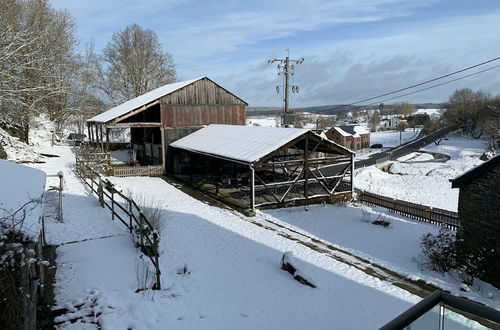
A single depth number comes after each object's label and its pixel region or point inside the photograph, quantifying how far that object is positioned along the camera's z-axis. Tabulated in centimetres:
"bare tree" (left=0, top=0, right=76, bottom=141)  2047
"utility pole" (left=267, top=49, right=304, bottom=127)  2944
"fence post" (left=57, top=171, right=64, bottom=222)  1187
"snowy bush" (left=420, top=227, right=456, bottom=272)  1129
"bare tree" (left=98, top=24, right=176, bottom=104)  4131
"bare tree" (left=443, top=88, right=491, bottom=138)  6594
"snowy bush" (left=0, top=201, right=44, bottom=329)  475
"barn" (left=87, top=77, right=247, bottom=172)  2409
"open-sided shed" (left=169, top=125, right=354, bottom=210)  1706
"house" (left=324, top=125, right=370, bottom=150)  6125
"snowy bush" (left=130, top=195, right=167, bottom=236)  1071
